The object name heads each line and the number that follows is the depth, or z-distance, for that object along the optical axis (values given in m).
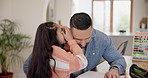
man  1.38
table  1.45
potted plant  3.57
